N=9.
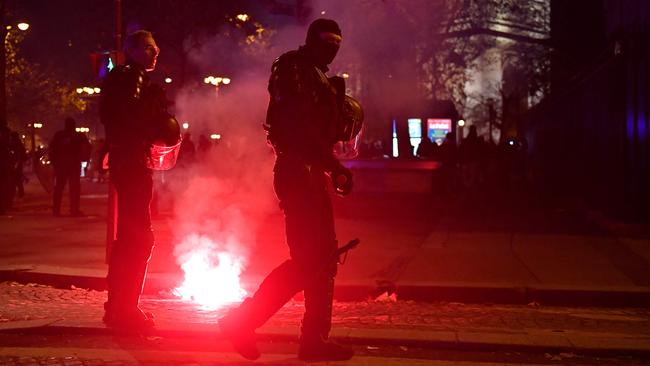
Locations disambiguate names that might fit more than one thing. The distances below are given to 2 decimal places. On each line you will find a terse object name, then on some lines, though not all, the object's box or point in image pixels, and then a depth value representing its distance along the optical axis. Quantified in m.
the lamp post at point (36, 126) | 21.06
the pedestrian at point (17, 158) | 15.00
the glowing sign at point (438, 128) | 23.06
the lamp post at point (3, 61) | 16.17
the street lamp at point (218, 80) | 16.41
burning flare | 6.28
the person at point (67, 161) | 13.51
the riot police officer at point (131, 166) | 4.78
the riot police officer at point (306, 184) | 4.08
